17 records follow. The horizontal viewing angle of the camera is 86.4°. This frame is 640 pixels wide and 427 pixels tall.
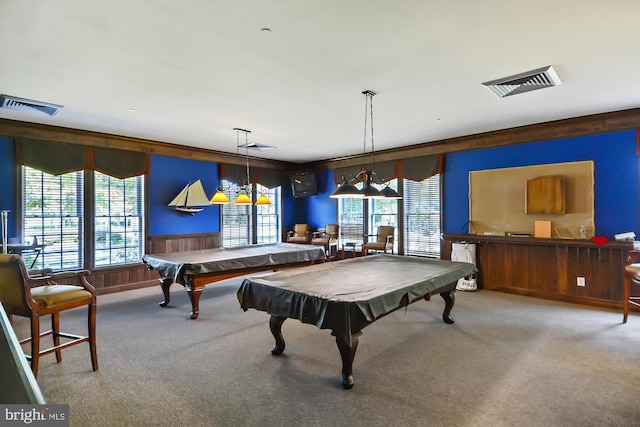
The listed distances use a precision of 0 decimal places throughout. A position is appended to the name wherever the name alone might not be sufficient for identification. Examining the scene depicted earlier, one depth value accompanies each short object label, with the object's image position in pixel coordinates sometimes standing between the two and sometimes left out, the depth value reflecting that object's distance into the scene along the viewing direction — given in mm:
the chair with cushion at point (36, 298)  2592
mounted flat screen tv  8516
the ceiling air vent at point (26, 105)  3889
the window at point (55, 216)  5117
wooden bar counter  4656
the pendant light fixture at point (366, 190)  3832
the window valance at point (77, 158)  5074
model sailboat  6507
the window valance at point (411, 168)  6535
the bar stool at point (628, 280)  3635
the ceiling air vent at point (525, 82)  3268
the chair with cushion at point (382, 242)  6867
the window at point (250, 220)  7594
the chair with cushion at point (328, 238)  7727
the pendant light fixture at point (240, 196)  5453
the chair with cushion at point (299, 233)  8177
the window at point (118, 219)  5828
